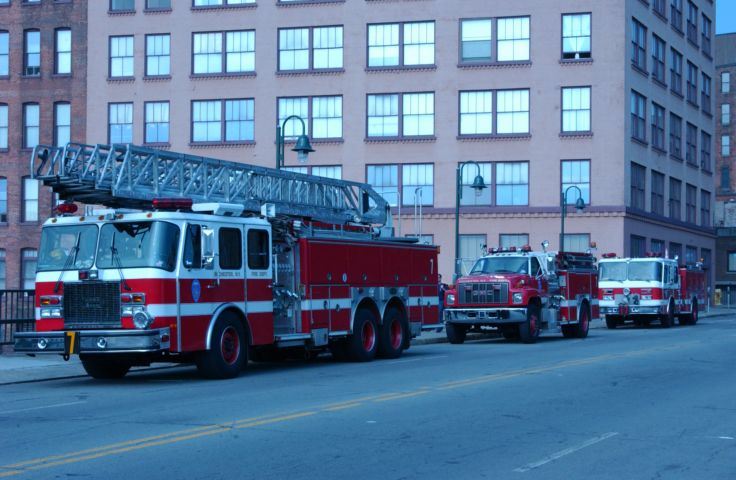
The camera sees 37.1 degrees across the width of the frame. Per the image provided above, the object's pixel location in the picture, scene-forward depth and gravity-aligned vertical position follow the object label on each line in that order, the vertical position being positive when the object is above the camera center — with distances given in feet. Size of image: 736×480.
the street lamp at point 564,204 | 148.27 +9.24
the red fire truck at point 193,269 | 55.31 -0.11
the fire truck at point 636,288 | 132.36 -2.15
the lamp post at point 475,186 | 119.24 +9.09
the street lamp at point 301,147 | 88.17 +9.69
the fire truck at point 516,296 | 95.81 -2.43
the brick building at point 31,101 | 179.93 +27.17
